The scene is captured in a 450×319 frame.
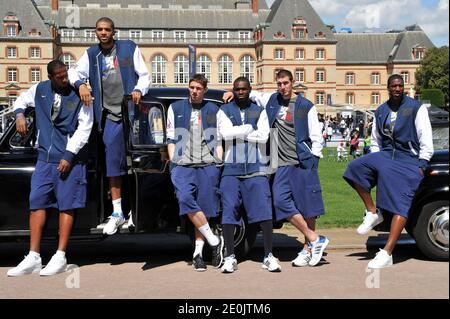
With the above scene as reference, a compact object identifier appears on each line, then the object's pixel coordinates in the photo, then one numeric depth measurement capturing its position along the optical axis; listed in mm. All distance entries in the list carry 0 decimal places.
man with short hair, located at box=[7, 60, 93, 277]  7238
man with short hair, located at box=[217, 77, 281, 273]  7371
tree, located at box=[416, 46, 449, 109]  87850
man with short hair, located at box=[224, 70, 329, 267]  7570
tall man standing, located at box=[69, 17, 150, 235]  7484
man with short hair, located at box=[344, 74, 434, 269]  7418
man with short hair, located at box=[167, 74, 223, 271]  7402
